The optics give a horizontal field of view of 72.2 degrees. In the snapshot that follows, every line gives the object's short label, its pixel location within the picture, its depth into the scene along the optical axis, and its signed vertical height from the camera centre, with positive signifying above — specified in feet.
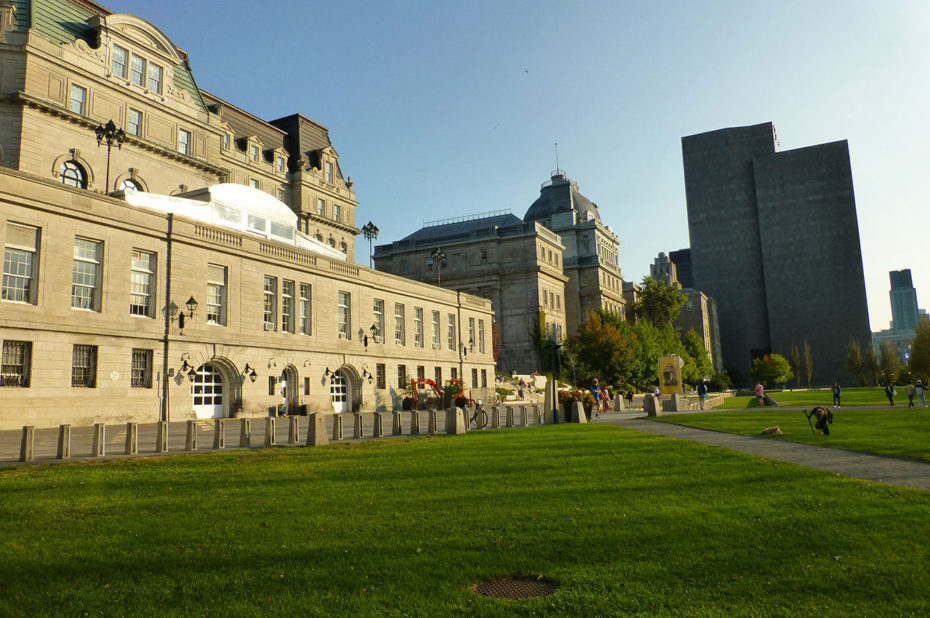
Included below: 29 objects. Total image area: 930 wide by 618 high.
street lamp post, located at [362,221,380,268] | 215.92 +54.70
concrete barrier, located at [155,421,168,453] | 58.73 -3.55
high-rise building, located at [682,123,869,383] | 497.46 +111.24
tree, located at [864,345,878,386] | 401.33 +9.20
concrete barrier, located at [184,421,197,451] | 60.85 -3.91
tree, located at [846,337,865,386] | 401.70 +9.50
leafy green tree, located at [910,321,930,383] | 273.33 +9.92
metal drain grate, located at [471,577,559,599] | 19.19 -6.13
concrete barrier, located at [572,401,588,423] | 99.81 -4.21
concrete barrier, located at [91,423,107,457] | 54.71 -3.62
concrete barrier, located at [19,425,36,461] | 51.42 -3.39
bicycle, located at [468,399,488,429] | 90.99 -4.13
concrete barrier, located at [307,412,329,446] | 64.59 -3.78
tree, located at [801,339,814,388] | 434.30 +13.11
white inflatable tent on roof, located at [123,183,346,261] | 115.55 +36.44
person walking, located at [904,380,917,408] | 119.81 -2.75
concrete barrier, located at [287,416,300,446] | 66.95 -3.89
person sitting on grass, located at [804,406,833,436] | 63.52 -3.86
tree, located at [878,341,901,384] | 371.97 +9.93
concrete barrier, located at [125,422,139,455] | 57.41 -3.60
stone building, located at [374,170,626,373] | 285.64 +55.11
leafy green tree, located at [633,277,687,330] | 302.86 +38.07
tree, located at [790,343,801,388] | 452.76 +11.82
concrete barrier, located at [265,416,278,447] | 64.85 -3.67
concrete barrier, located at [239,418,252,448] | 65.00 -3.87
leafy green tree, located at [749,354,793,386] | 403.95 +7.18
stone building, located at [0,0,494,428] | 88.84 +22.56
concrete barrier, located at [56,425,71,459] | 54.08 -3.48
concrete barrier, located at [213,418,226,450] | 62.64 -3.84
